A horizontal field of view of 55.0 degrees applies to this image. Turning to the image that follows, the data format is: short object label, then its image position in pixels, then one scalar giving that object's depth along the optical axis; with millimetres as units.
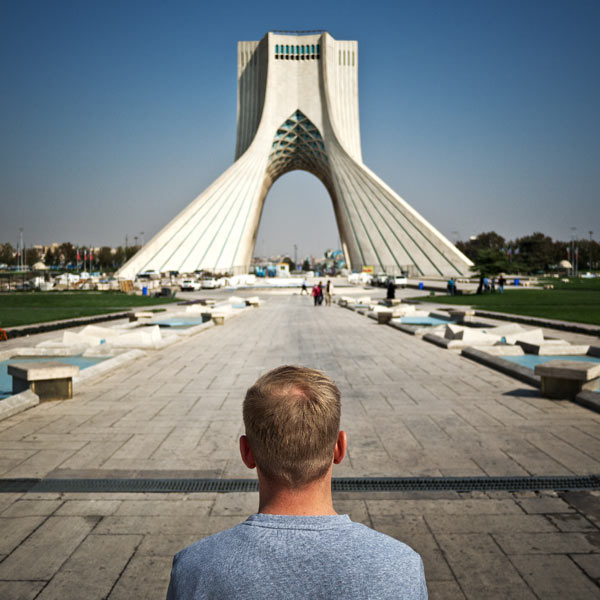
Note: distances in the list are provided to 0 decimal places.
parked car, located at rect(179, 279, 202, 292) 36438
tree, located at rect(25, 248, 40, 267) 103562
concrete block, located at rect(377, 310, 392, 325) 14625
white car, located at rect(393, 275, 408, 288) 38906
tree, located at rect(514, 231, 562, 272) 81938
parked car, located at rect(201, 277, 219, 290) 38469
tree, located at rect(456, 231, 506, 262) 95125
